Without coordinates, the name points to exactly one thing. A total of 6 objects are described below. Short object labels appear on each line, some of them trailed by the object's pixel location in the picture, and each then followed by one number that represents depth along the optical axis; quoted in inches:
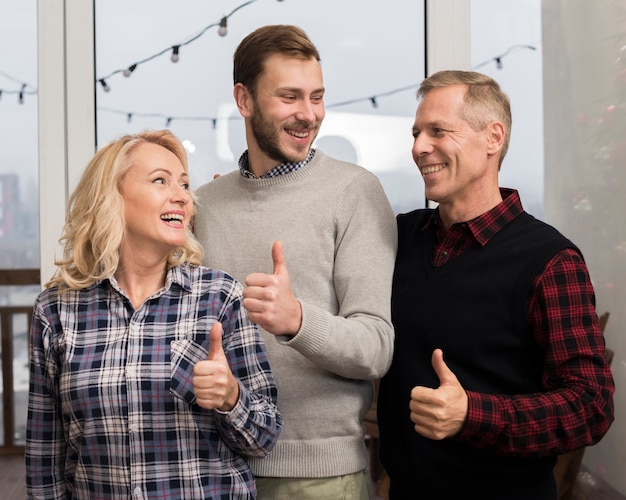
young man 64.9
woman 59.8
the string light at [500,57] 98.8
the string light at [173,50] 96.4
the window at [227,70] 96.3
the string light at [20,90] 97.0
